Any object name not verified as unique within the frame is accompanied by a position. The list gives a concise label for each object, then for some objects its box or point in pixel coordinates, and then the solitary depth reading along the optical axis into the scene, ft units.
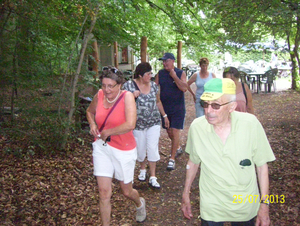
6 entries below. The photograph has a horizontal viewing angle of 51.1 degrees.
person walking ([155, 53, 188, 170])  19.77
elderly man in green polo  7.55
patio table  55.56
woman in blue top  21.08
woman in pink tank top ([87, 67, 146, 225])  11.23
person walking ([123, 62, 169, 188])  16.39
